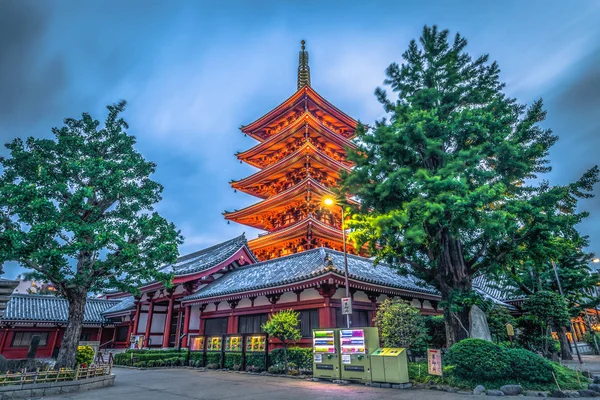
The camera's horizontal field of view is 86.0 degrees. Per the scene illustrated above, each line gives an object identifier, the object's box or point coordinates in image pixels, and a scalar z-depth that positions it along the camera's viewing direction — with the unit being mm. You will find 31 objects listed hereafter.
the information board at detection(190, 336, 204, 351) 17891
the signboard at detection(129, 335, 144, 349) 21797
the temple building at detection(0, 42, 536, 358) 16125
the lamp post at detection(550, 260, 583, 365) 18681
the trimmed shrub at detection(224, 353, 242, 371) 15672
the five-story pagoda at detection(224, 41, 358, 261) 27500
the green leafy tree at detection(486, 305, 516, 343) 16562
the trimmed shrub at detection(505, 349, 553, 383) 9547
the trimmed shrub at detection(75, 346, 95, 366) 12334
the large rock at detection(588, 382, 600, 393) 9133
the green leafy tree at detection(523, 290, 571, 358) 17000
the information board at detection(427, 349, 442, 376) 10250
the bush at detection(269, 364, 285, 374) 13823
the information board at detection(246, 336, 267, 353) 14841
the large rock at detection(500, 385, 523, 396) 8906
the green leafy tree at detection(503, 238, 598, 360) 20297
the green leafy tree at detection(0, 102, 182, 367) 10938
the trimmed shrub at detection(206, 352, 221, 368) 16802
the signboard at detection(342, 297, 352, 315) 12047
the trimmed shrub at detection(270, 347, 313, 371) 13523
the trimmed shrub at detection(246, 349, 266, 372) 14571
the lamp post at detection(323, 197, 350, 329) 12725
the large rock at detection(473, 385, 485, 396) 9023
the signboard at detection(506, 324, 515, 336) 15244
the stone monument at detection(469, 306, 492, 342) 11692
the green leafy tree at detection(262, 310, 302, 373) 13852
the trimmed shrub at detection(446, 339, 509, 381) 9477
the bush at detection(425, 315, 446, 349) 15977
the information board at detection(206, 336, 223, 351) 17123
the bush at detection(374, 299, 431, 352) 12250
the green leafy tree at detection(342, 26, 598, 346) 11039
